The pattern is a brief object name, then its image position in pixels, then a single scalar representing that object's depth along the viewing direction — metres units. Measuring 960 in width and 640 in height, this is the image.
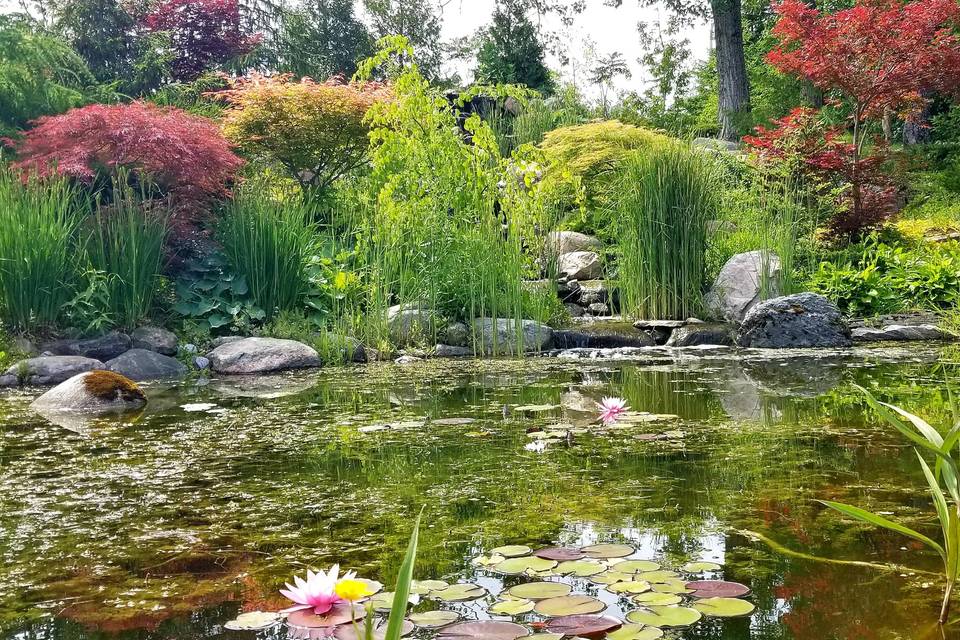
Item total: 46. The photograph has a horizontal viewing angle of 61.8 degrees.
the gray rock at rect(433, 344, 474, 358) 6.22
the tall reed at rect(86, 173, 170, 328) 6.16
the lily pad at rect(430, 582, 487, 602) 1.44
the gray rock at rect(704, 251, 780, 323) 6.93
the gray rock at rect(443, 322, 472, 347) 6.41
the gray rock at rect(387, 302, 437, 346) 6.36
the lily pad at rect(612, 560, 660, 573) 1.55
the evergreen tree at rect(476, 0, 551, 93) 15.95
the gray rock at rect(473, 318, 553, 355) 6.16
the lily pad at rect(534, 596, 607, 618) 1.34
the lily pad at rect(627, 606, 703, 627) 1.30
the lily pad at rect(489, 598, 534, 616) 1.36
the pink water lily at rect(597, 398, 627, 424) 2.79
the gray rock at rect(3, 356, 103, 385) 5.20
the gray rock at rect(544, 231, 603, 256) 9.36
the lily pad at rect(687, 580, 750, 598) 1.42
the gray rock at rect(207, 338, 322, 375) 5.77
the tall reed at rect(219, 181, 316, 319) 6.64
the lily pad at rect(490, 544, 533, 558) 1.66
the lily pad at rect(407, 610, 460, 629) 1.31
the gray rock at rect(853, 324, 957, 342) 6.34
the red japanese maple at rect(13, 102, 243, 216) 6.74
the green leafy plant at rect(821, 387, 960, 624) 1.28
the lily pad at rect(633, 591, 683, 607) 1.38
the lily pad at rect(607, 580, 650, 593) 1.44
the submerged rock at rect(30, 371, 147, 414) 4.13
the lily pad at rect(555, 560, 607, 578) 1.54
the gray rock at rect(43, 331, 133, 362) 5.82
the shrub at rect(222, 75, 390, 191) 8.66
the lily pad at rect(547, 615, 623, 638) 1.26
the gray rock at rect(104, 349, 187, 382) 5.54
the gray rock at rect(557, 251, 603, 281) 8.80
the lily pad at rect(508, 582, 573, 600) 1.43
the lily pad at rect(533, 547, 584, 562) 1.62
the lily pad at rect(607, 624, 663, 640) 1.25
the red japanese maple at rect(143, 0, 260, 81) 13.62
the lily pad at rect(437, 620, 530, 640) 1.25
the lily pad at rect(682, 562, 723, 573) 1.55
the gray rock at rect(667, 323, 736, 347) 6.51
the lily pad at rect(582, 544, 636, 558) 1.63
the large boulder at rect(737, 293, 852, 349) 6.33
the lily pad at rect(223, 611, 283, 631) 1.35
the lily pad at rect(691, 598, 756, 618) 1.34
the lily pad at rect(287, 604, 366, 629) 1.21
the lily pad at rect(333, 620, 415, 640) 1.22
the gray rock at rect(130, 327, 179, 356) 6.12
